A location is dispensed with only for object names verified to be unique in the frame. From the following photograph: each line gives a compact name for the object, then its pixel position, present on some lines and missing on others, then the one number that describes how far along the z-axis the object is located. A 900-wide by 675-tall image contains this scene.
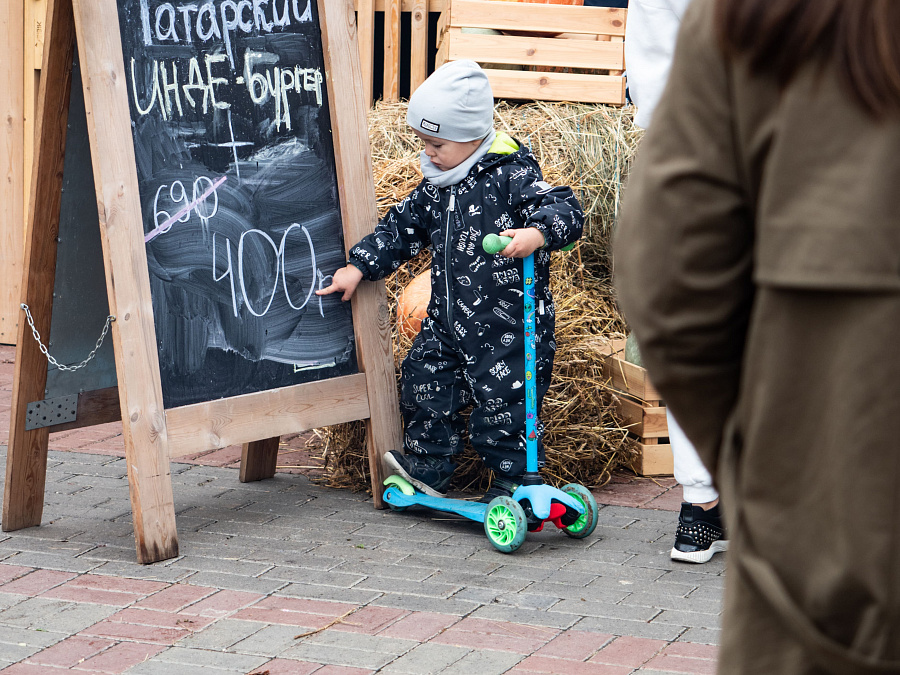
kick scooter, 7.74
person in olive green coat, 2.12
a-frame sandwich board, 7.39
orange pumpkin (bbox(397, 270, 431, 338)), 9.41
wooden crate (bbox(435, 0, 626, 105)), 12.05
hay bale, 9.42
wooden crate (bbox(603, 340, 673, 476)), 9.62
